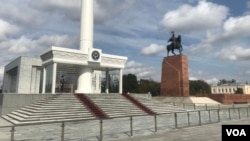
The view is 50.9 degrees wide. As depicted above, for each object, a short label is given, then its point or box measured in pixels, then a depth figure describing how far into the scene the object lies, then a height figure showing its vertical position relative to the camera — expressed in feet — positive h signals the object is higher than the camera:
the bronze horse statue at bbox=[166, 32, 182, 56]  156.15 +30.03
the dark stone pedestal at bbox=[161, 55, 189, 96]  147.95 +10.59
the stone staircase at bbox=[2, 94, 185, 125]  79.00 -4.82
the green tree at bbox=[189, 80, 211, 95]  341.62 +11.59
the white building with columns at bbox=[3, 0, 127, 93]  121.90 +16.72
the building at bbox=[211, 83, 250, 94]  430.12 +11.67
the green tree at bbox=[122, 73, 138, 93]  312.29 +13.89
